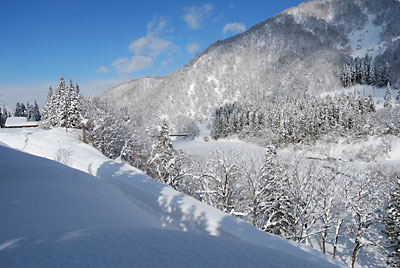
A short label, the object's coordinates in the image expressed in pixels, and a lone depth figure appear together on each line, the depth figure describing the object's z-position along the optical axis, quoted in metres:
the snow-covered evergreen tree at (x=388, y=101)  61.66
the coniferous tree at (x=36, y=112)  78.01
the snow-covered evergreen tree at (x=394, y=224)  15.68
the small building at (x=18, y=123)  50.76
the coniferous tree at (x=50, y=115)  39.03
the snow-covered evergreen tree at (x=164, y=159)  20.31
